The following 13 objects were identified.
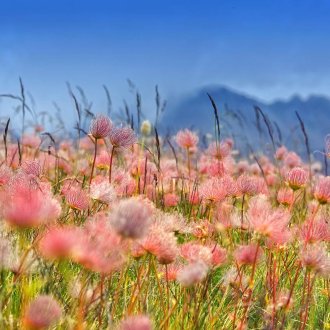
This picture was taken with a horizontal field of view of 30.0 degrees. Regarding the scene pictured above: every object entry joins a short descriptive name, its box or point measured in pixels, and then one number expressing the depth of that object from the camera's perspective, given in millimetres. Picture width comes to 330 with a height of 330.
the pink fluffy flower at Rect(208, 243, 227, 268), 1798
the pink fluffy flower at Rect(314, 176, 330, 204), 2104
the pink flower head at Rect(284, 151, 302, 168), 4930
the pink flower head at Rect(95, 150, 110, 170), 3094
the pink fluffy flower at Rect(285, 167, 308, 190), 2510
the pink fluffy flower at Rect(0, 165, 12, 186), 2209
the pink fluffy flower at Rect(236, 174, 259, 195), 2455
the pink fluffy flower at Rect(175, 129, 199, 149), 3648
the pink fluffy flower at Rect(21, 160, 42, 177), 2180
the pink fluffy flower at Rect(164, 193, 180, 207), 3066
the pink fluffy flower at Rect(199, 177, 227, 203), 2340
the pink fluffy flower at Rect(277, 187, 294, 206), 2590
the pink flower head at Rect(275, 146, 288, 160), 5749
